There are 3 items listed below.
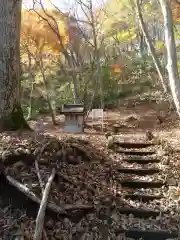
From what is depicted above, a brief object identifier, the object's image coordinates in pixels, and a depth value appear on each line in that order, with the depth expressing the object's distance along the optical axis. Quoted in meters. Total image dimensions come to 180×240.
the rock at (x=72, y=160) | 4.84
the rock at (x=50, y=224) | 3.65
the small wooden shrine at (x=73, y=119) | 9.92
